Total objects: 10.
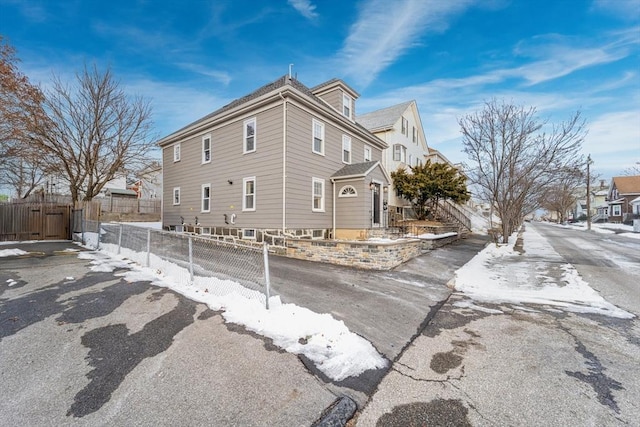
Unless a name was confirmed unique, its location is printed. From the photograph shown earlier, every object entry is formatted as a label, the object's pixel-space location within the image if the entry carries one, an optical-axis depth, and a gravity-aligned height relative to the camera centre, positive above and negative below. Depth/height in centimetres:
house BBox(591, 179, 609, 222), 4609 +116
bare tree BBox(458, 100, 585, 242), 1173 +294
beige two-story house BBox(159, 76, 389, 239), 1032 +186
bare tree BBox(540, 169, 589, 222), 1201 +179
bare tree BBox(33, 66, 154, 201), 1418 +454
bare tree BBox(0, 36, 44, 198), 1066 +458
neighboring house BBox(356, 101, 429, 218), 1852 +578
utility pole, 2708 -58
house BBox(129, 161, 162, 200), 1747 +257
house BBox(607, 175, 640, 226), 3850 +272
